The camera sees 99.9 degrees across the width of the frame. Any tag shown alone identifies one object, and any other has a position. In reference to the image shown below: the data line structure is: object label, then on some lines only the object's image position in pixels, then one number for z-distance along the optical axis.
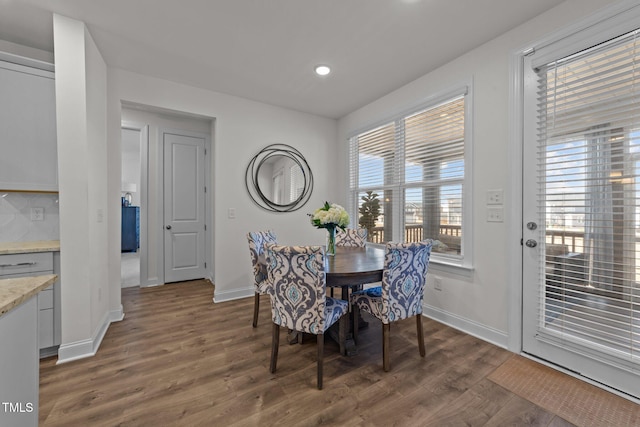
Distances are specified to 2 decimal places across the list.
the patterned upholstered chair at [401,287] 1.89
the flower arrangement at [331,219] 2.37
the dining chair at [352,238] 3.26
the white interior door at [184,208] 4.12
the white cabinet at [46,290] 1.98
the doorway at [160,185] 3.99
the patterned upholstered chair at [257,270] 2.56
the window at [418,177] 2.70
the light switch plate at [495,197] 2.30
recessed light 2.82
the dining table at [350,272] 1.88
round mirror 3.72
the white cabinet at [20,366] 0.87
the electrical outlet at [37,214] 2.37
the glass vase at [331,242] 2.47
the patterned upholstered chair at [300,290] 1.71
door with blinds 1.68
